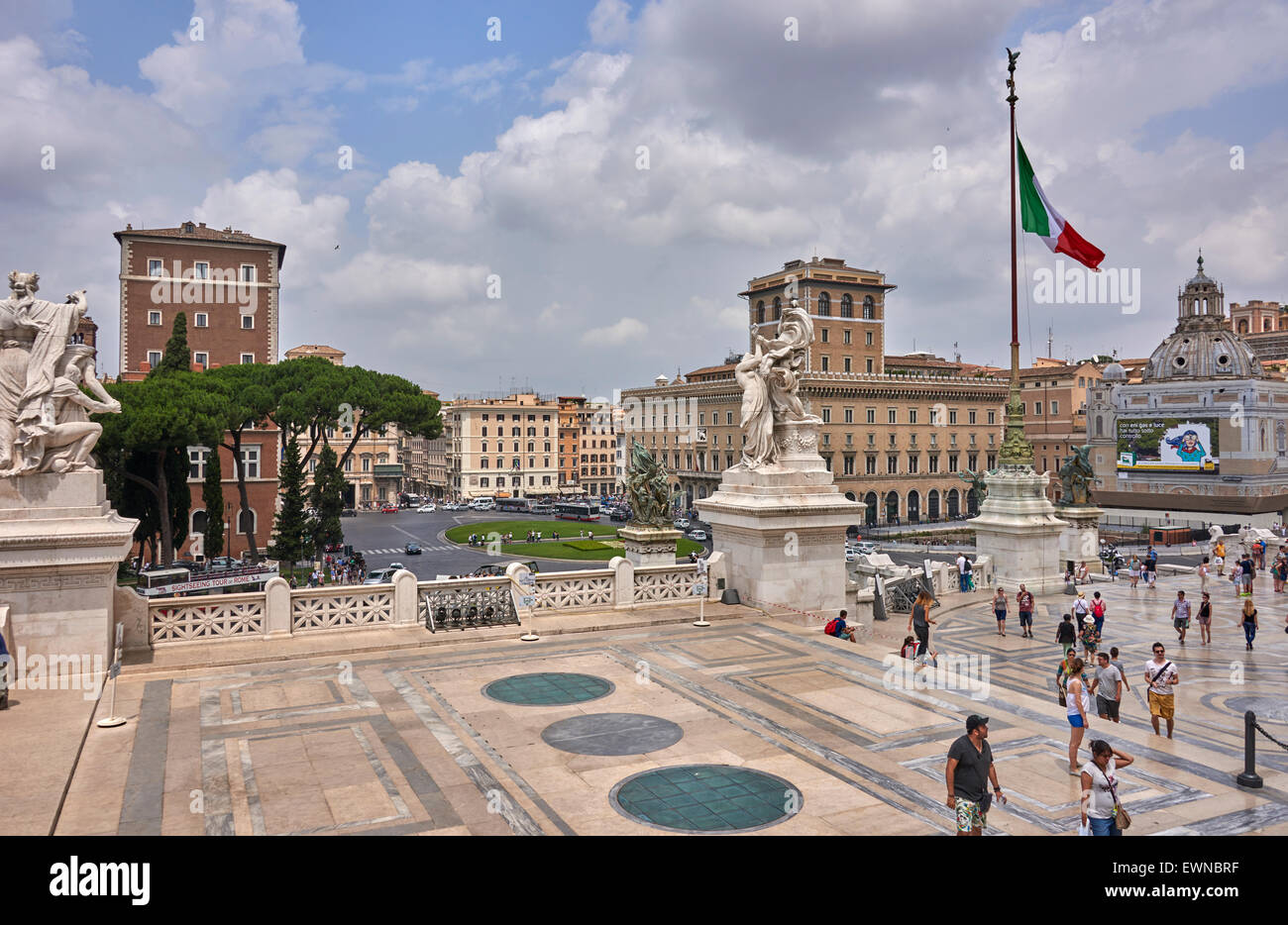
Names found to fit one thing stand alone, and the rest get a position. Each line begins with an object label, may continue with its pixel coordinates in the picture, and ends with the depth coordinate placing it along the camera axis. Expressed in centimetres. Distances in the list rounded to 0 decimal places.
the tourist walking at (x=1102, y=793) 716
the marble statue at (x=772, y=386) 1742
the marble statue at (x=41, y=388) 1205
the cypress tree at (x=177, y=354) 5072
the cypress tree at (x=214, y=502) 4697
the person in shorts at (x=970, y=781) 716
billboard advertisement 7956
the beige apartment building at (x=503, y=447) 12188
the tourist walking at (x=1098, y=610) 2102
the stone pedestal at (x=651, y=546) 2377
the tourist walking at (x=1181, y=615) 2078
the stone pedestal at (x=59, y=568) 1170
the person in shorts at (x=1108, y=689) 1239
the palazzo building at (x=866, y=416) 9300
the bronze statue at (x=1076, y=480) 3359
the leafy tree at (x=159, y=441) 3969
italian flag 2942
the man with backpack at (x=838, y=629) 1645
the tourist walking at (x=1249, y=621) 1973
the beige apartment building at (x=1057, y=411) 10131
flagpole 3019
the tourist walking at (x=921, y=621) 1669
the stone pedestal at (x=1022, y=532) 2881
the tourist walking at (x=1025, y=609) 2183
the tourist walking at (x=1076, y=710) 950
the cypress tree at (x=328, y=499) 5150
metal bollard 891
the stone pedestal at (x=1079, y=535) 3319
